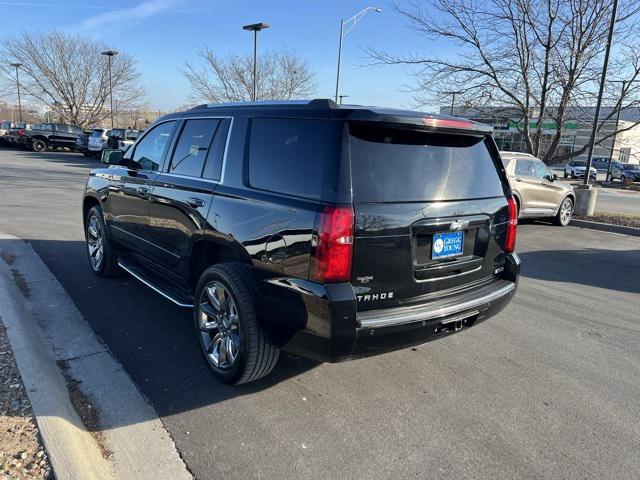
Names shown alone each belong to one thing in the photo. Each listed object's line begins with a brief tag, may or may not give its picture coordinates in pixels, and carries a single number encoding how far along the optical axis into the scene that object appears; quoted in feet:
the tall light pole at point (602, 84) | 36.52
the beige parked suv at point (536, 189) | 33.45
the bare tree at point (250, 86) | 104.58
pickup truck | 103.96
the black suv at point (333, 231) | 8.87
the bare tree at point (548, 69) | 40.73
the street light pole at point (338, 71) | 82.09
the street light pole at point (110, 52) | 113.09
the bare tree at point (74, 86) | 135.13
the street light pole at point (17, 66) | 136.05
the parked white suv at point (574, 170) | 134.21
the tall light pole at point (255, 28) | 79.30
